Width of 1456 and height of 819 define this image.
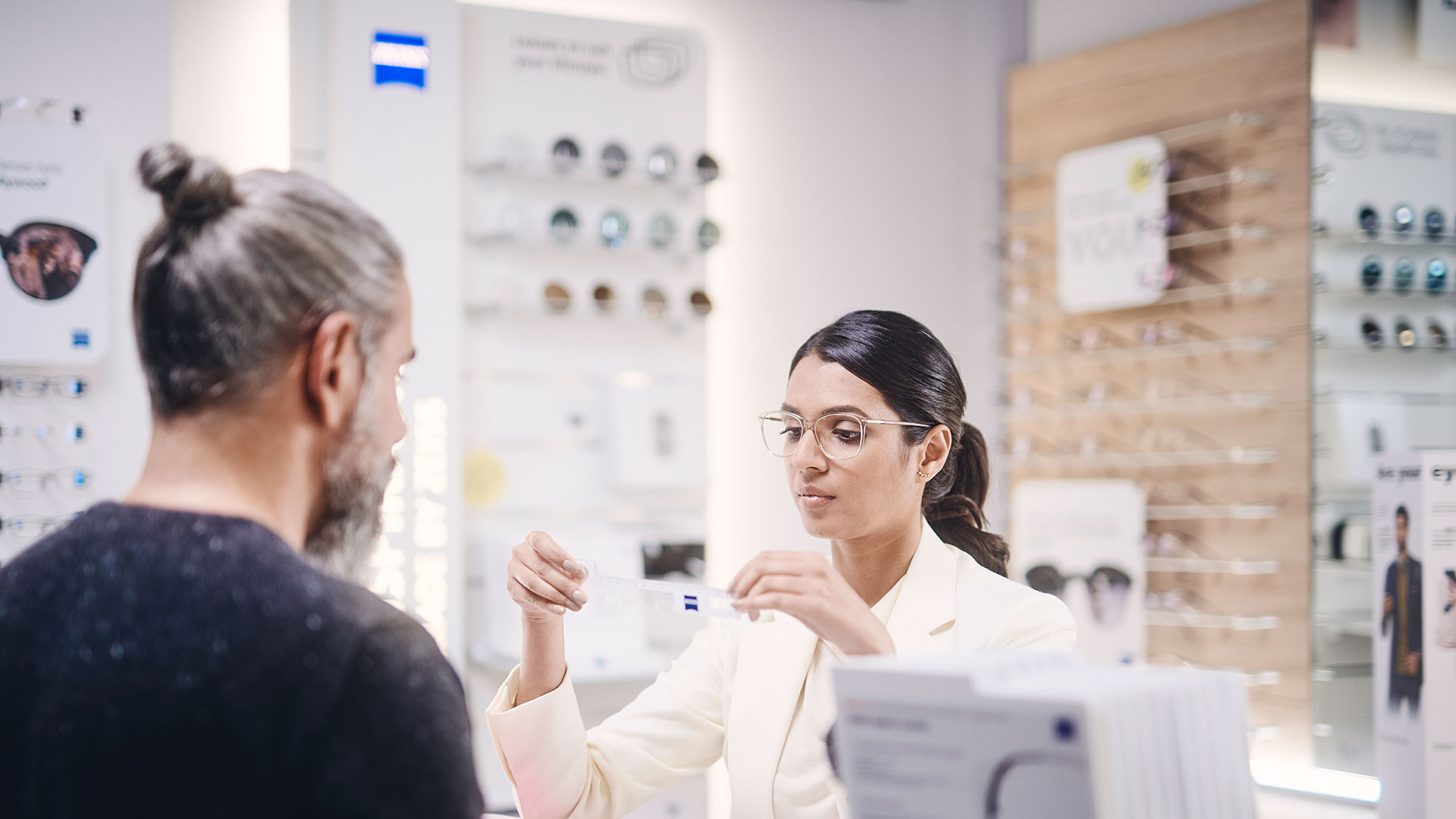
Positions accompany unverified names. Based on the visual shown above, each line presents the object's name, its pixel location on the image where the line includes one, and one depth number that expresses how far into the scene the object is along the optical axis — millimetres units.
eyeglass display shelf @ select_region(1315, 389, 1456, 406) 4273
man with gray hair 1017
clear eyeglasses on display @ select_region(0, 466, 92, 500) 4039
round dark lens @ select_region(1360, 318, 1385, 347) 4418
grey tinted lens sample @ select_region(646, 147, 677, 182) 4887
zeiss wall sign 4496
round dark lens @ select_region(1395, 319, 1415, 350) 4344
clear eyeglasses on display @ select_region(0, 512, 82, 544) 4008
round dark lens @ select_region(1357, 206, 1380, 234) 4406
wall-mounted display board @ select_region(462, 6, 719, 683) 4715
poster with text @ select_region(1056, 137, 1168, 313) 4945
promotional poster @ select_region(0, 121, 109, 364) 4023
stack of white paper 1160
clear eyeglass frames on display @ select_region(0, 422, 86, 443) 4066
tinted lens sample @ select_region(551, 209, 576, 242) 4758
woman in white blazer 2135
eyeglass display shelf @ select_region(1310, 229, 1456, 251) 4270
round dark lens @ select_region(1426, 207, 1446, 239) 4262
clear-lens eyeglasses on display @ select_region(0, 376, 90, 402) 4070
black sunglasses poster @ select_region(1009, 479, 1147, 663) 4980
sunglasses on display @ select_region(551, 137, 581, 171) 4789
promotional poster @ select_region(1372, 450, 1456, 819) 3086
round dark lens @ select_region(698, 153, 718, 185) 4953
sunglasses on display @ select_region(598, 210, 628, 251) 4844
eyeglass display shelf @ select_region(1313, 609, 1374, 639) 4402
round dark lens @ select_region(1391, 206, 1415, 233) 4340
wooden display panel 4559
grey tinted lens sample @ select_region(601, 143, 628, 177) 4816
